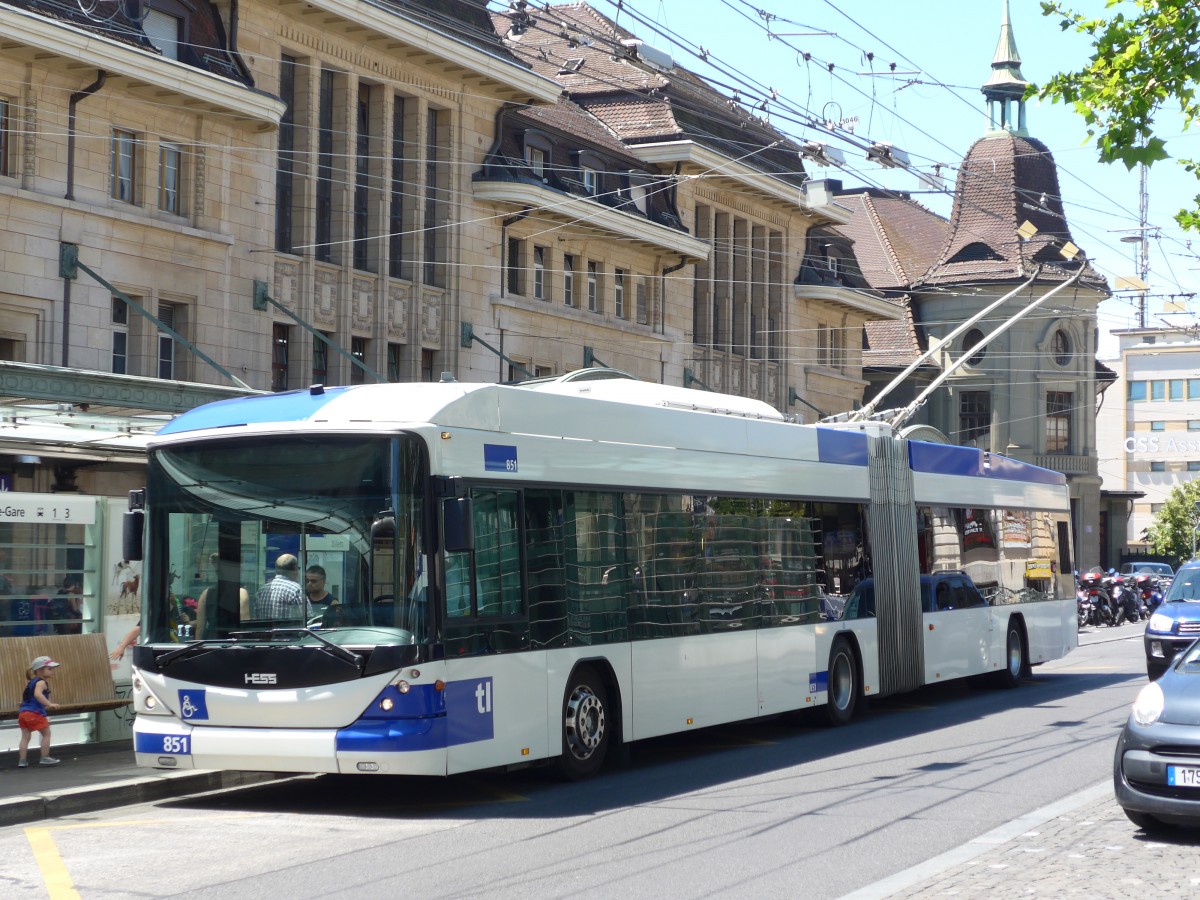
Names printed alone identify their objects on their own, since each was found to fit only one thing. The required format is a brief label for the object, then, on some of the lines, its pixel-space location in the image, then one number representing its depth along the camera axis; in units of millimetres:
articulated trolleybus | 11383
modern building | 112000
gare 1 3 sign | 14312
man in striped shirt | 11484
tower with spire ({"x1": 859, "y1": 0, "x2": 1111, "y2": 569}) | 68812
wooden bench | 14289
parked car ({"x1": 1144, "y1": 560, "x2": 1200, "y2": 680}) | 21203
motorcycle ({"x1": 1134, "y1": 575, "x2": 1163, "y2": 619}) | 50669
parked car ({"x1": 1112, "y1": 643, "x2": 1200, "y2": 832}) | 9781
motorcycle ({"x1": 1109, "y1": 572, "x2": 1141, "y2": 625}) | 47656
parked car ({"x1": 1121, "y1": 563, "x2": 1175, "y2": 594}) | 60469
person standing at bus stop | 13586
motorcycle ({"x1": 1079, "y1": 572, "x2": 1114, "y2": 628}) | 45906
